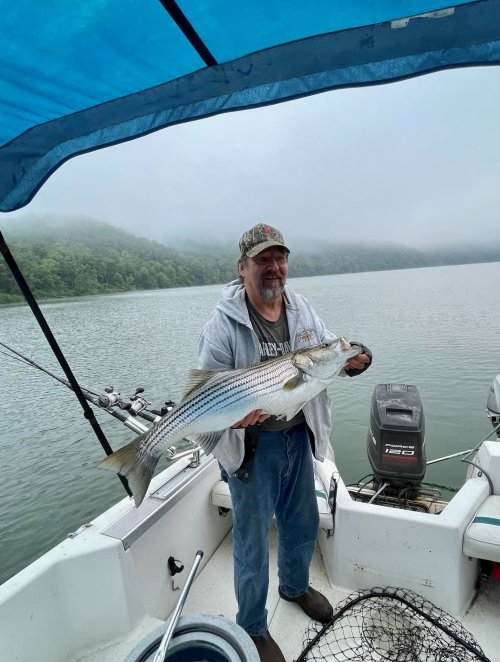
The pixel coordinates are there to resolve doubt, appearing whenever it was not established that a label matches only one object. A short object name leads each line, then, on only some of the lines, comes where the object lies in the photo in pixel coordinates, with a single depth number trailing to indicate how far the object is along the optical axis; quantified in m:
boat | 1.55
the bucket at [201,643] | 1.57
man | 2.35
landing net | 2.45
